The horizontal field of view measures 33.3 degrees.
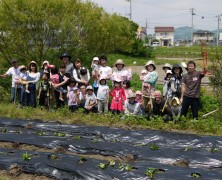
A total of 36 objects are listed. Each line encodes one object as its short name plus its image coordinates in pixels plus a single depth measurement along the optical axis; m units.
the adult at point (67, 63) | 9.09
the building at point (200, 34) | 98.75
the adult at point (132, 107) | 8.30
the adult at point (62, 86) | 9.05
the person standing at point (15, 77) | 9.81
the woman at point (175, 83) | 8.12
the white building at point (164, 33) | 123.38
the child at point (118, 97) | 8.59
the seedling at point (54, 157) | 5.27
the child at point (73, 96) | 8.96
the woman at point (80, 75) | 9.03
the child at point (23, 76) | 9.45
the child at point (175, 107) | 8.06
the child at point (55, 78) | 9.24
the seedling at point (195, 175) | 4.49
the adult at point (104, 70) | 8.90
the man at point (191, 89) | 7.65
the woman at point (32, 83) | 9.41
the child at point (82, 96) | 8.97
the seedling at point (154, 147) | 5.84
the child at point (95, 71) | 9.02
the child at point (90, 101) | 8.83
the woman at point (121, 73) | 8.70
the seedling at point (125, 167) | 4.69
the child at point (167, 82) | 8.34
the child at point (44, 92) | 9.41
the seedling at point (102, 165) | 4.80
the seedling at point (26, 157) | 5.22
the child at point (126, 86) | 8.67
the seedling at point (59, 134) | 6.78
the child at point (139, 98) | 8.38
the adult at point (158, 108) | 8.12
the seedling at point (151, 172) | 4.50
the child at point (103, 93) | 8.73
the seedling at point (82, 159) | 5.08
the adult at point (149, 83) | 8.50
